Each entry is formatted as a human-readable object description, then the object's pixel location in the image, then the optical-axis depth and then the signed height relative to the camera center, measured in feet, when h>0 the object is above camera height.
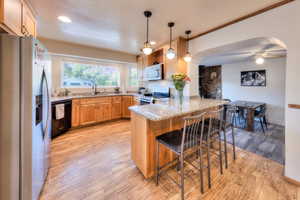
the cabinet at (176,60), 10.25 +3.13
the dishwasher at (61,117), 9.67 -1.94
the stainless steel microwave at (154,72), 11.93 +2.39
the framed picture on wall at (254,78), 14.87 +2.30
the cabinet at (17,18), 3.89 +3.03
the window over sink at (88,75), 13.19 +2.43
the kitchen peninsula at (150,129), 5.38 -1.65
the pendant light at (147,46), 6.87 +2.83
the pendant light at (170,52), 8.06 +2.89
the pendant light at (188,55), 8.89 +2.95
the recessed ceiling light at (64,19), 7.45 +4.77
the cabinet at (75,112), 11.51 -1.64
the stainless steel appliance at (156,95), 11.44 +0.04
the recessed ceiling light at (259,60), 11.34 +3.38
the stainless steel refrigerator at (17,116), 3.58 -0.66
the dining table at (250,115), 11.48 -1.84
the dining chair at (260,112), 11.56 -1.62
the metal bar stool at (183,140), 4.43 -1.81
